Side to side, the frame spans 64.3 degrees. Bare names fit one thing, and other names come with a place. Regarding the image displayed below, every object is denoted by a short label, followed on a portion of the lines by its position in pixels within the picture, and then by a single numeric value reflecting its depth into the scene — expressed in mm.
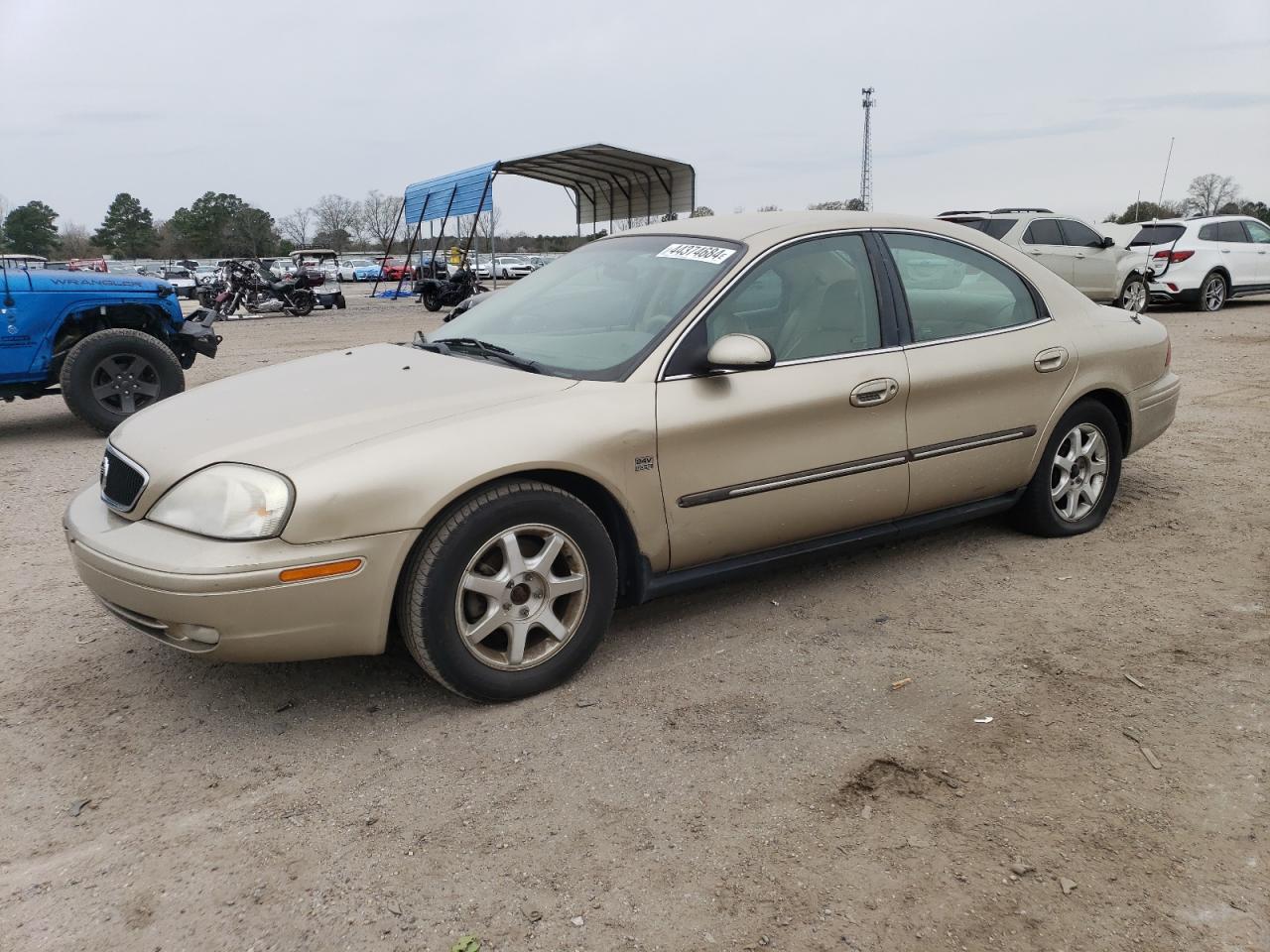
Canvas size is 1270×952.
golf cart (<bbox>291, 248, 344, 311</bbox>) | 25422
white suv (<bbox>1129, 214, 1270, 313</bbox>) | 16031
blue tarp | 24109
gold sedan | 2809
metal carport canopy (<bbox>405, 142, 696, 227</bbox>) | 23703
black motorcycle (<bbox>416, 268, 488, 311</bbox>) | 23500
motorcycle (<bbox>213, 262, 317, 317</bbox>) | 23047
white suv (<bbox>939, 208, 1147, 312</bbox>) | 14234
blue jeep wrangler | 7172
